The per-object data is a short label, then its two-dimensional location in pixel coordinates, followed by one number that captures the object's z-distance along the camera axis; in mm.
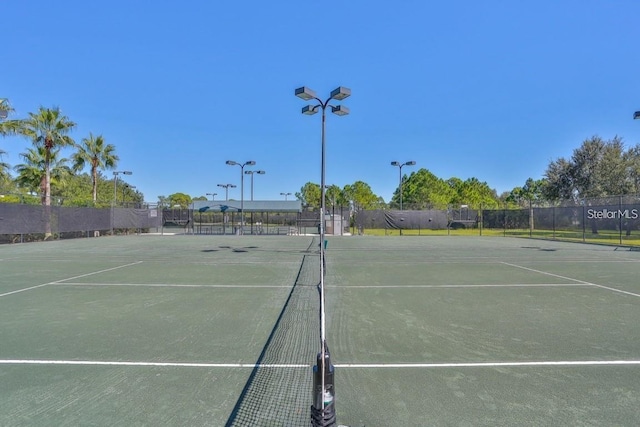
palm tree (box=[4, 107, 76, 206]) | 24533
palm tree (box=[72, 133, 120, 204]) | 32469
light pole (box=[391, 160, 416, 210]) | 34312
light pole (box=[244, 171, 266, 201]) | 36703
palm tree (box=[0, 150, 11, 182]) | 21172
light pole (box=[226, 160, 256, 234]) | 32250
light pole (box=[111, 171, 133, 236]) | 31072
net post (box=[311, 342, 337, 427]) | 2303
